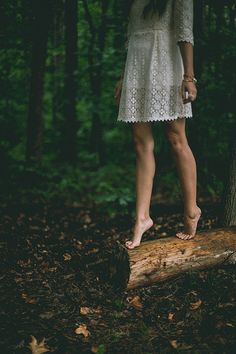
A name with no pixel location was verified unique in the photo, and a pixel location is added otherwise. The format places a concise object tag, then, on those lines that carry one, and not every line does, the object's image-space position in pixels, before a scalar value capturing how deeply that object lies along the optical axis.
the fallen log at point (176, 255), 3.39
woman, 3.34
